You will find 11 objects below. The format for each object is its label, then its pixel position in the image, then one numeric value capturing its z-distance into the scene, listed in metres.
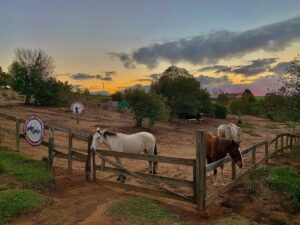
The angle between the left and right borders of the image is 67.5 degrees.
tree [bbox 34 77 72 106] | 24.53
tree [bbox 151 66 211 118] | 24.04
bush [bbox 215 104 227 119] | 30.06
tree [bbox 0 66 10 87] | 35.34
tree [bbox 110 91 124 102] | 33.73
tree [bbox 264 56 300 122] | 11.27
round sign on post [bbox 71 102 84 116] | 16.46
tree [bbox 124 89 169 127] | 17.02
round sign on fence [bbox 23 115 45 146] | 7.13
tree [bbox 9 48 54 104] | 23.99
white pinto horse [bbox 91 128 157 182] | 6.70
